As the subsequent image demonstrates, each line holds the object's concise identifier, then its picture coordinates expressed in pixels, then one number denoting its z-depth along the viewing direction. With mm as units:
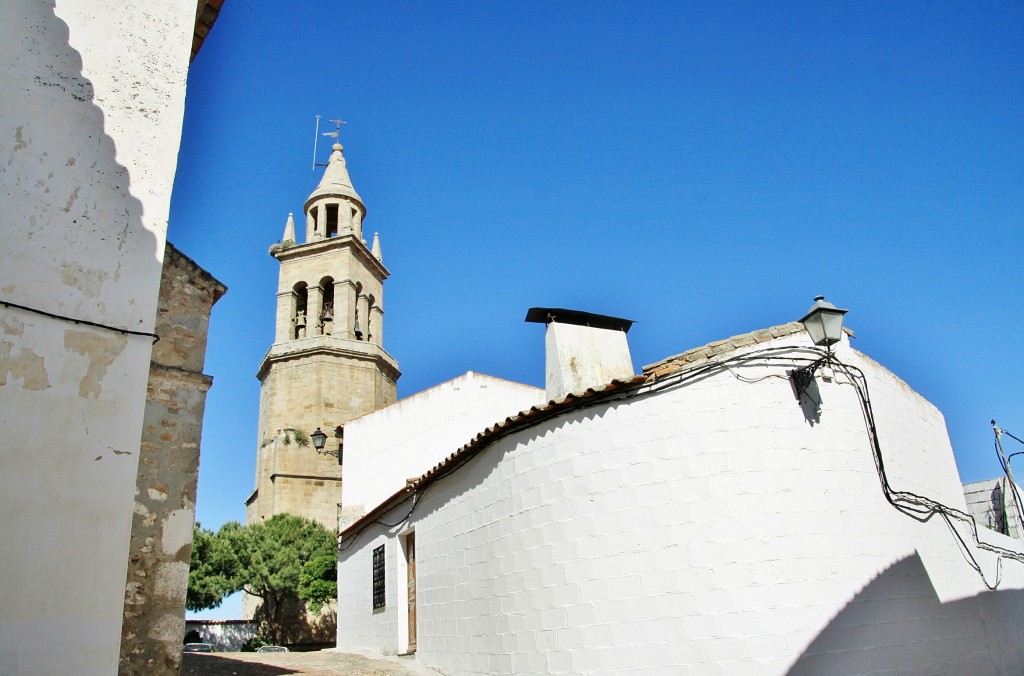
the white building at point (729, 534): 7234
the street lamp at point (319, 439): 19002
